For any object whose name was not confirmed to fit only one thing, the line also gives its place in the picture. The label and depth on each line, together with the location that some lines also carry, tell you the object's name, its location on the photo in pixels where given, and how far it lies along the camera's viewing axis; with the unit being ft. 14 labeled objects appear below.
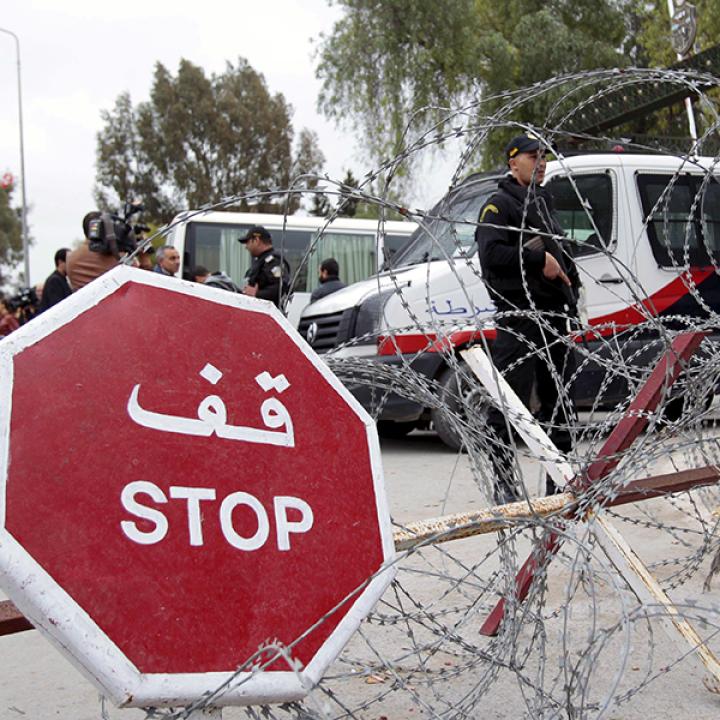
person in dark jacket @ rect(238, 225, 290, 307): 28.07
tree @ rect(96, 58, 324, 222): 130.11
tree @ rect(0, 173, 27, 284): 182.50
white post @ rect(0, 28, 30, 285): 115.14
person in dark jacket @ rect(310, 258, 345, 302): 33.17
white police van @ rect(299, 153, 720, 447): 25.77
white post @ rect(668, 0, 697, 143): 25.85
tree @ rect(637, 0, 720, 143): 59.47
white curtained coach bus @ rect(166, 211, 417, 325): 43.62
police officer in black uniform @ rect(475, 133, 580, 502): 16.03
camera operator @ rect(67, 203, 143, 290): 20.95
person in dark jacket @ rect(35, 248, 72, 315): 27.25
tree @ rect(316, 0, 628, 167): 66.13
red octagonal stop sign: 5.01
